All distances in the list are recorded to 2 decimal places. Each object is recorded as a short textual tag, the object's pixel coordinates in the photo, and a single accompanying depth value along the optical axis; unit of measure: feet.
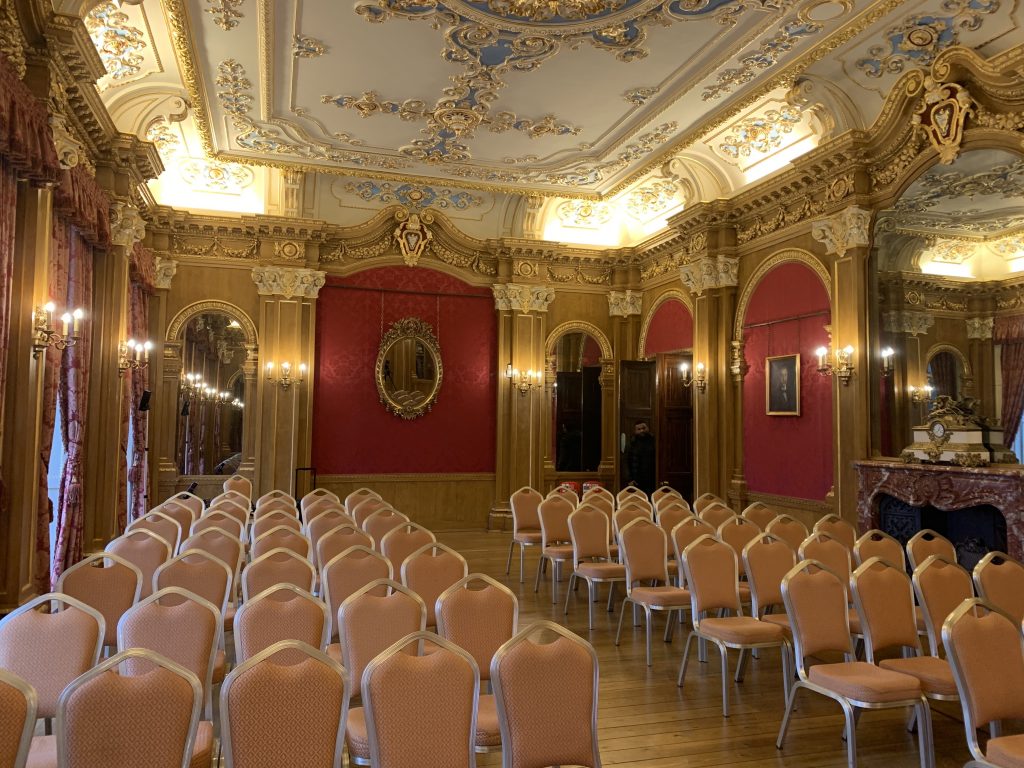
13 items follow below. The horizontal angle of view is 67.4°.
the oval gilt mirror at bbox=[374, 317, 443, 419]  39.75
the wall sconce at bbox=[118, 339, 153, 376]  28.22
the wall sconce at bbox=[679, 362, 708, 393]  34.96
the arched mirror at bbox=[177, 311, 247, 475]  40.57
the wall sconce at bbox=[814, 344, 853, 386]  26.63
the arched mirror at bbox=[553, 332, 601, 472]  42.96
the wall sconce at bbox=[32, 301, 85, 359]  18.15
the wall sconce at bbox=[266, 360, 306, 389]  37.04
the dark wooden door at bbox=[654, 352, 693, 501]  37.70
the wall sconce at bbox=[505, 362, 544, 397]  40.88
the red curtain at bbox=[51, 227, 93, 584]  23.03
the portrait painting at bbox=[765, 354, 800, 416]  30.12
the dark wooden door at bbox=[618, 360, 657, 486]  38.55
